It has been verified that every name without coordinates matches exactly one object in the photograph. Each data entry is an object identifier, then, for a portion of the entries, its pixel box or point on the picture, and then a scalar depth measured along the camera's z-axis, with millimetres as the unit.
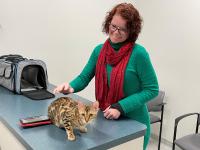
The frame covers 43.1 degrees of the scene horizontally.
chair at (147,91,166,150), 2836
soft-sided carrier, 1725
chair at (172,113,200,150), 2193
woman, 1379
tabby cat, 1065
